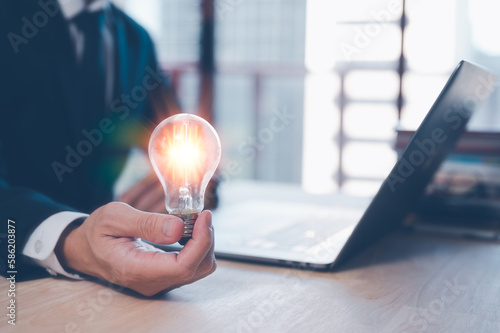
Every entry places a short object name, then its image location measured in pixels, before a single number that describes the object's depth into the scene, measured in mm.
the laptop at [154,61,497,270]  614
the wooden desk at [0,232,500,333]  430
